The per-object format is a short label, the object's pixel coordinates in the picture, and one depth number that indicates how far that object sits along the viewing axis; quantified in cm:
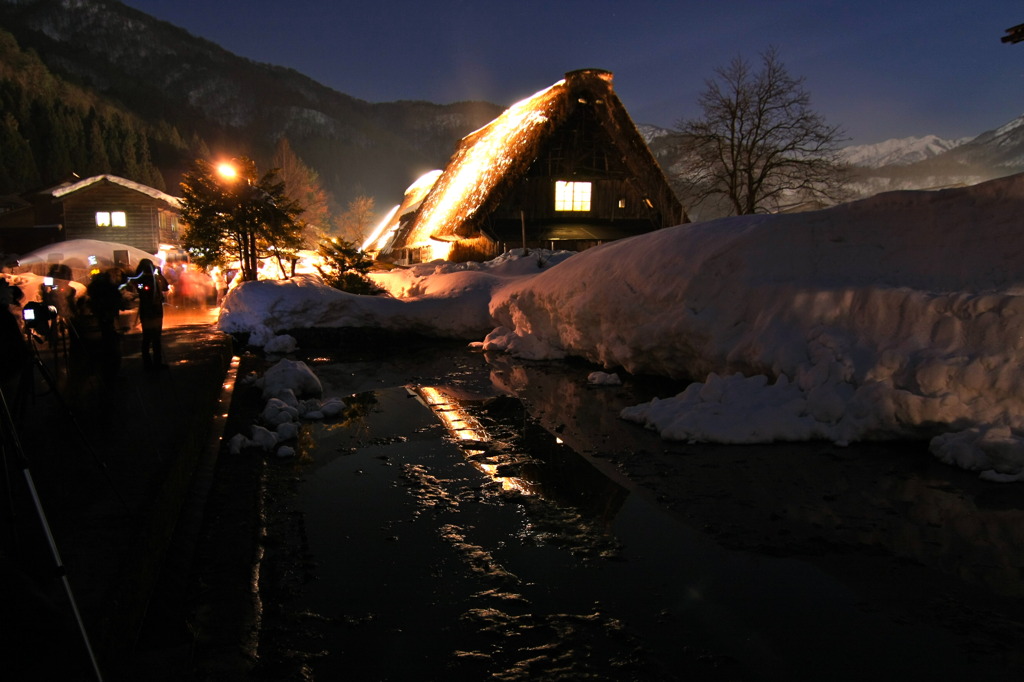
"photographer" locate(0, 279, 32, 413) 479
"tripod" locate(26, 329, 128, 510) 404
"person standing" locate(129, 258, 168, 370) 900
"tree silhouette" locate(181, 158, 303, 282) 2167
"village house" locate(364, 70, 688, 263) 2247
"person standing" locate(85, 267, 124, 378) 859
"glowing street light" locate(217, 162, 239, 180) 2159
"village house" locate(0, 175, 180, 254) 4022
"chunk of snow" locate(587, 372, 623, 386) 1015
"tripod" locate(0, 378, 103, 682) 242
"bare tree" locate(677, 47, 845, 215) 2319
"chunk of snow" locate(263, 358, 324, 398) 918
